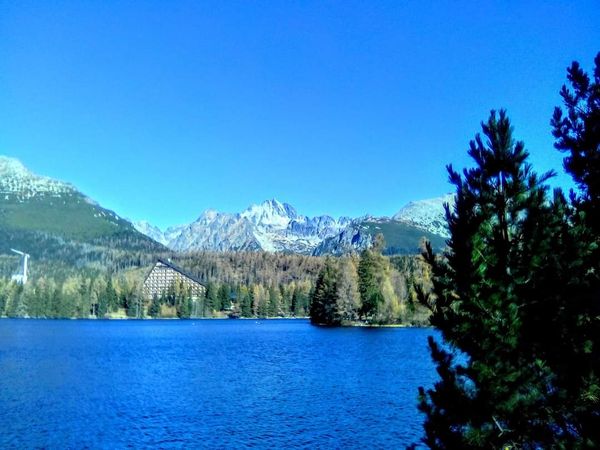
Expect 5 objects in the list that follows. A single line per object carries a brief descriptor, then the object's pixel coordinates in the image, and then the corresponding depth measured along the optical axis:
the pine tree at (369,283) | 137.12
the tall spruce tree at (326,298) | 144.38
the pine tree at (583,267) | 11.53
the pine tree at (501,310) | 11.59
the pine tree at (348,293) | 138.50
